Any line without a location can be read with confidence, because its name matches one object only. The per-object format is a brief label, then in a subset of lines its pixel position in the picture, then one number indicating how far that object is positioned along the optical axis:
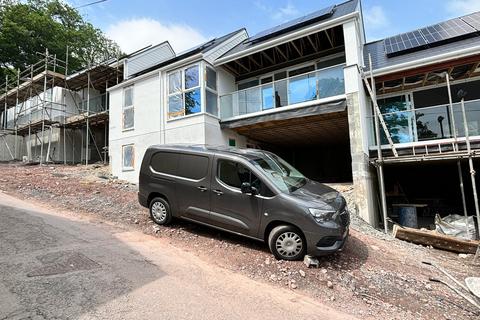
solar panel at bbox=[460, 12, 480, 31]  11.24
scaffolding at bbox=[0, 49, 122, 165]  19.42
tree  27.25
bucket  9.94
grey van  5.03
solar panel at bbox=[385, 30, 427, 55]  11.84
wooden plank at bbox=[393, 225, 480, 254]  7.31
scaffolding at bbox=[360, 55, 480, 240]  8.43
